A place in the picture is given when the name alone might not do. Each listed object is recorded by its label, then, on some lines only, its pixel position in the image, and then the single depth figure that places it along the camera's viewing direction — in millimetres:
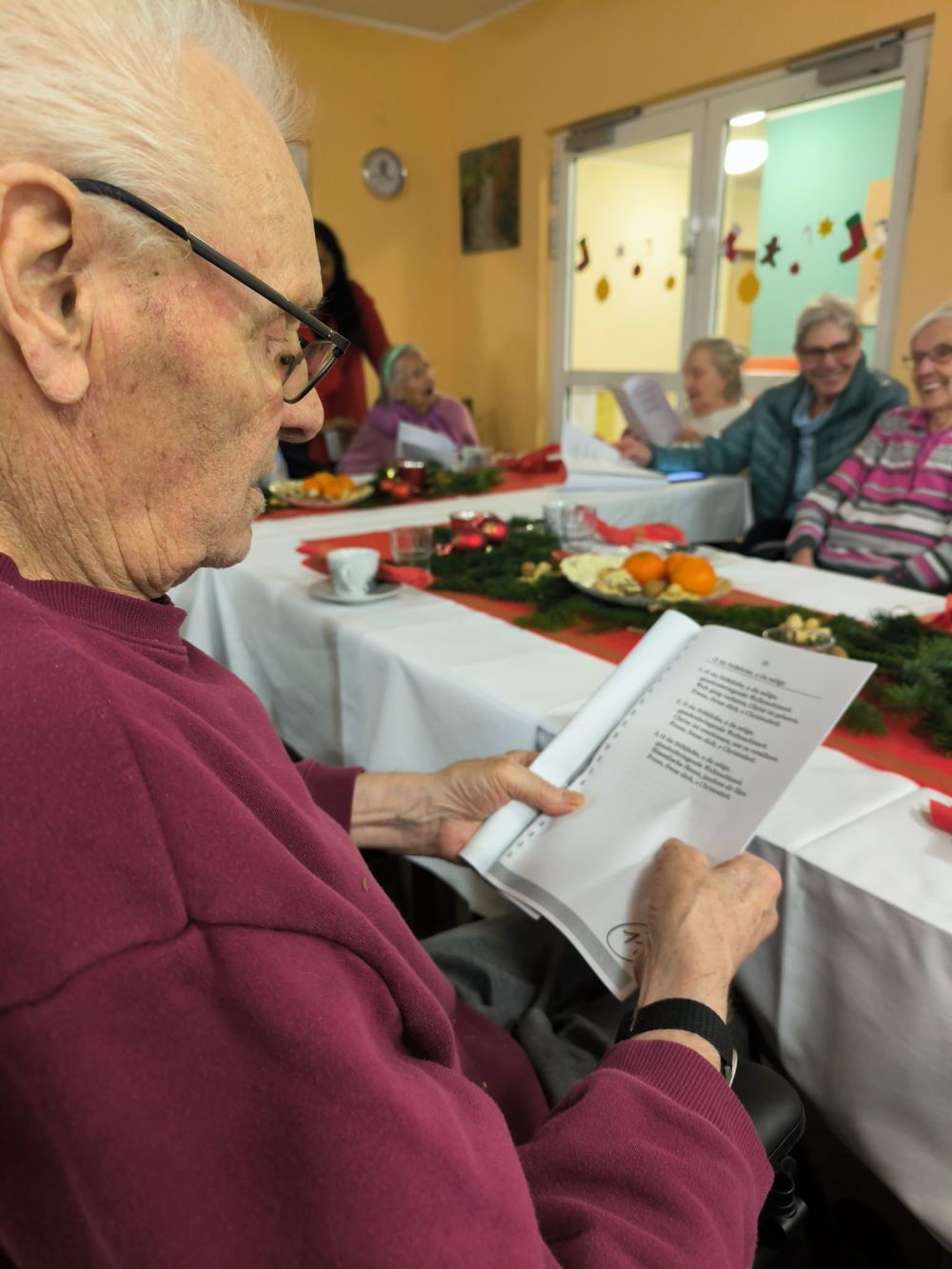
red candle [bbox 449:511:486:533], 1854
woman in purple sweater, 3820
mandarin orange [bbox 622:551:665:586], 1454
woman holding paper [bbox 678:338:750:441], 3598
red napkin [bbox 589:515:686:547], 1768
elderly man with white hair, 346
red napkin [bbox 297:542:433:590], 1565
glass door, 3561
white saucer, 1482
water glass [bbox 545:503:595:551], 1771
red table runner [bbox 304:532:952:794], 888
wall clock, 5316
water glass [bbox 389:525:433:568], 1651
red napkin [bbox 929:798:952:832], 767
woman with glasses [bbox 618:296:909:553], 2785
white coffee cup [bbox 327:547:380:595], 1473
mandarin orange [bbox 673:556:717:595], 1411
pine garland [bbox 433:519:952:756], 1007
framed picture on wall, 5160
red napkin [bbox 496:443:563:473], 3004
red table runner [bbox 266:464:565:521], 2371
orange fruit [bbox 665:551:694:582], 1452
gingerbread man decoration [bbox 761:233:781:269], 4102
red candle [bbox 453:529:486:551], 1798
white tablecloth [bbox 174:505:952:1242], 669
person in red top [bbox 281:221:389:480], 4234
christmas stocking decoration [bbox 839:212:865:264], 3707
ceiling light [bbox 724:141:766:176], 4098
